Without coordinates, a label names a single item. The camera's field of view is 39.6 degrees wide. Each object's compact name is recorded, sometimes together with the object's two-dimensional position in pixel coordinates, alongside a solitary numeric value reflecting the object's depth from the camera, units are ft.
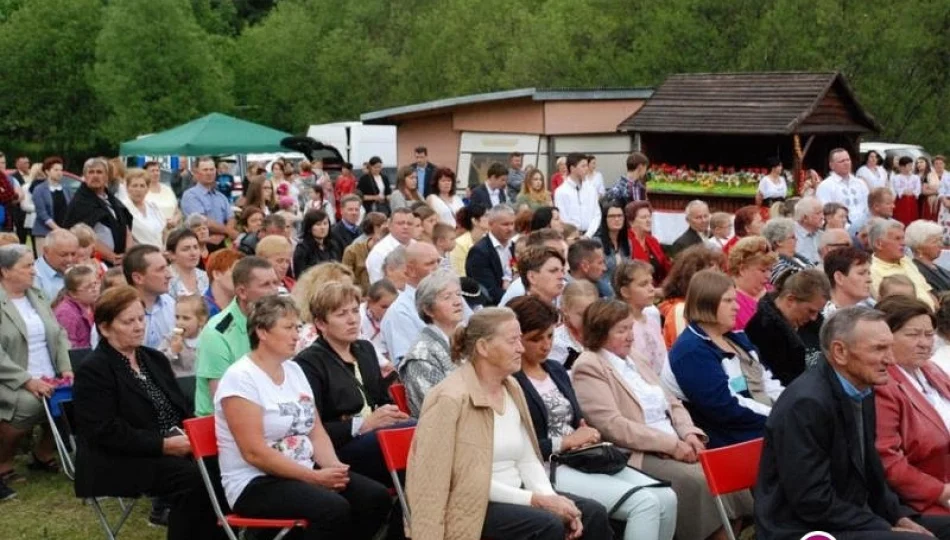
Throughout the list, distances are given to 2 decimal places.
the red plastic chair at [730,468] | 18.26
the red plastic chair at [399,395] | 21.83
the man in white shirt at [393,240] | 33.32
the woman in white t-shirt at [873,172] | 61.16
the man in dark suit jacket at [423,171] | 63.72
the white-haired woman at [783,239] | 31.72
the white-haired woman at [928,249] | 32.73
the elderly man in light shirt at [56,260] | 29.50
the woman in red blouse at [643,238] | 37.45
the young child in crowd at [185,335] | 24.93
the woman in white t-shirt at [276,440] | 18.44
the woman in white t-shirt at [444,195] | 46.93
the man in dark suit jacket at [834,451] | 16.44
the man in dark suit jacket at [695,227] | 38.17
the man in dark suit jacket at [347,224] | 39.34
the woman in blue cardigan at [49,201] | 48.70
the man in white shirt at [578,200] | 48.83
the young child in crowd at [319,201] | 63.46
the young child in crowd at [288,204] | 55.26
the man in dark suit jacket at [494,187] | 51.65
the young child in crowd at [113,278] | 26.17
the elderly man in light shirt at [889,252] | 31.50
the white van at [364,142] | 111.04
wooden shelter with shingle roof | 65.31
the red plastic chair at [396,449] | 19.03
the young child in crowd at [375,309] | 26.32
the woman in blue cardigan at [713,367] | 21.79
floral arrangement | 64.95
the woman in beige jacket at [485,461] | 17.04
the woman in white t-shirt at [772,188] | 60.54
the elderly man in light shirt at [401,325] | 24.86
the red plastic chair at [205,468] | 18.31
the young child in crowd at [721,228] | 37.55
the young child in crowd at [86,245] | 30.40
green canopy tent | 74.59
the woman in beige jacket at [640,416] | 20.36
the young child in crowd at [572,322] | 24.00
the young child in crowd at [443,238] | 34.73
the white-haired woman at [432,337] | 21.08
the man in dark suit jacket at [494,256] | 33.91
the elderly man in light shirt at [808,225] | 36.73
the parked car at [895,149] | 87.51
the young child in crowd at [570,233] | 35.42
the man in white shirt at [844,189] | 47.52
